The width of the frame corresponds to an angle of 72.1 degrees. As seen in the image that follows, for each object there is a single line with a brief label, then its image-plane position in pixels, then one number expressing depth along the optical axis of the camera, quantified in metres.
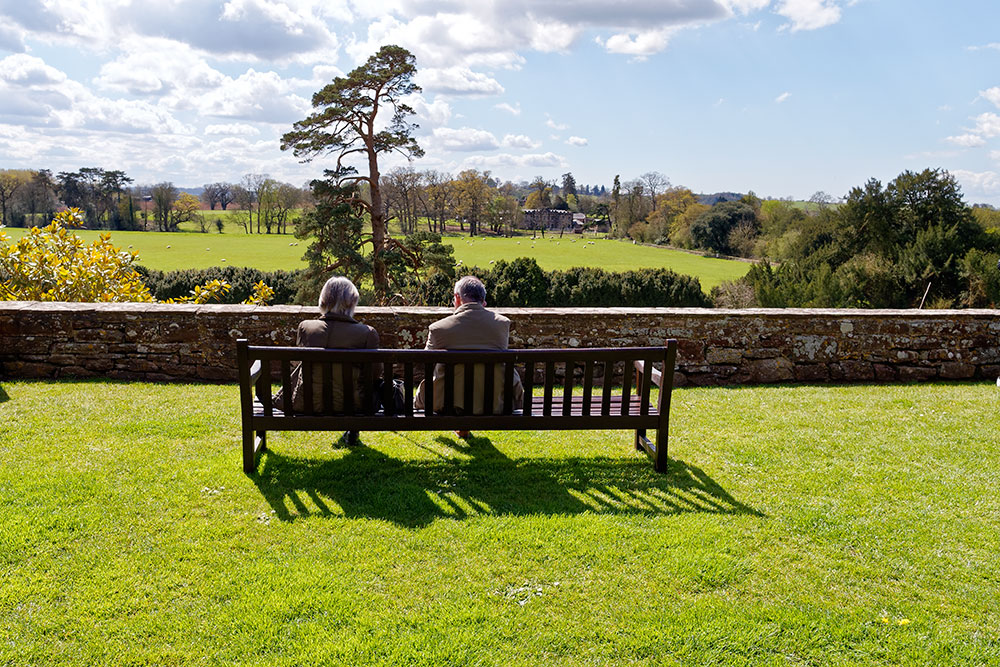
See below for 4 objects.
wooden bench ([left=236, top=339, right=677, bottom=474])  4.04
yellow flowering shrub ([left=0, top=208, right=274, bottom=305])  8.65
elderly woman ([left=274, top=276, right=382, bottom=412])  4.34
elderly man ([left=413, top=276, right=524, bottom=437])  4.45
